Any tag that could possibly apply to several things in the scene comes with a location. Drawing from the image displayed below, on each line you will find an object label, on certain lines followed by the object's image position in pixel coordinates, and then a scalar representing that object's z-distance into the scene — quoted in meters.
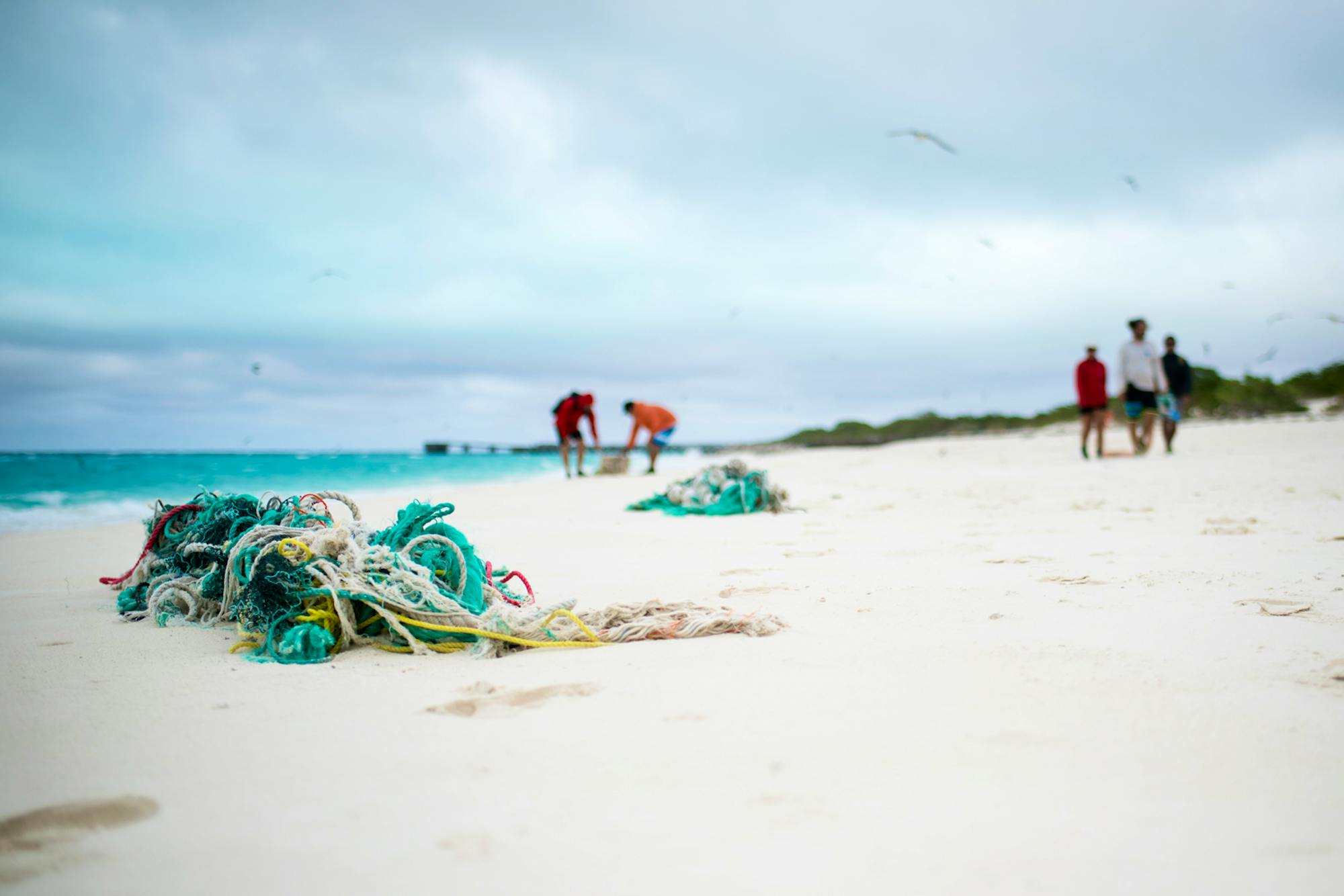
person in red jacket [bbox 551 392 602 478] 13.23
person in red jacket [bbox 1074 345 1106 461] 10.53
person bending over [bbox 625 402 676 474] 12.81
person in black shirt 10.77
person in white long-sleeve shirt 10.09
